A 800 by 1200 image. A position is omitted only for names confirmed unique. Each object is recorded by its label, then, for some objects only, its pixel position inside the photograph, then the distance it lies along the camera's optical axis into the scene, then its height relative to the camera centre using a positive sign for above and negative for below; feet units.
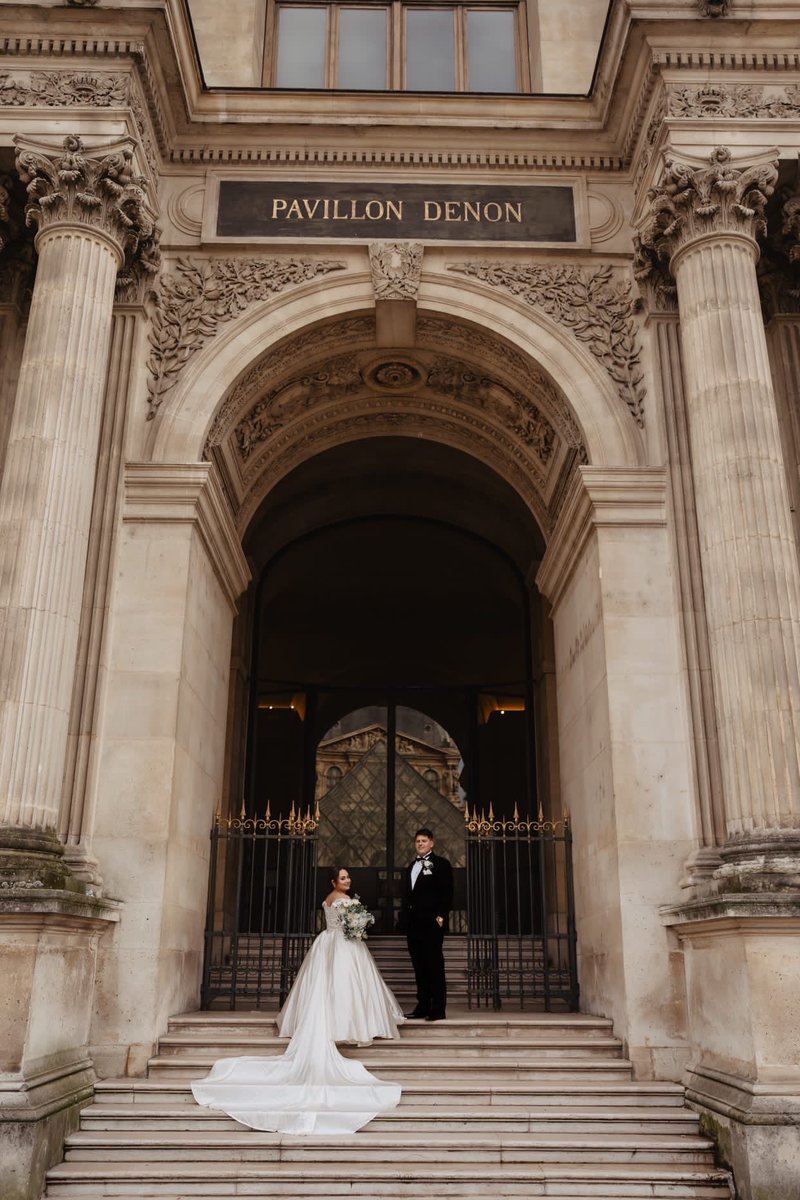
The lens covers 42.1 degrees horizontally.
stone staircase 25.18 -4.42
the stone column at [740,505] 29.19 +13.23
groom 35.01 +1.20
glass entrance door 60.08 +9.02
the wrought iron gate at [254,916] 37.52 +1.84
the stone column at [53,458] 29.12 +14.45
